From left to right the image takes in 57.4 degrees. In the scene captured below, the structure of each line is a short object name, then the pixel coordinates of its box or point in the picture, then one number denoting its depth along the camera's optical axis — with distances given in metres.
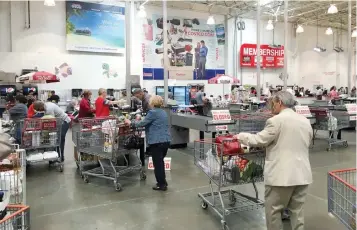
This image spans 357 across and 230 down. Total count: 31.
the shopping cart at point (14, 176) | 2.83
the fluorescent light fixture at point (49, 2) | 10.54
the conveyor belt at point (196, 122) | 6.54
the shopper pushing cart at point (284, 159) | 2.77
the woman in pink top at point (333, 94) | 14.28
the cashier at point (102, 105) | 6.71
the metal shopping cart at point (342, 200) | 2.31
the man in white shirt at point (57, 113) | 6.32
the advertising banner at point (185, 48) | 15.86
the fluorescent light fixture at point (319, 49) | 20.19
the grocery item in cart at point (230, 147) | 3.38
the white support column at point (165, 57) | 7.91
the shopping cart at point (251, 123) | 5.40
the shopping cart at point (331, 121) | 7.88
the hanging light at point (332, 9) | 11.45
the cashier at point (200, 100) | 7.40
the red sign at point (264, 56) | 18.23
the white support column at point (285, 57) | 8.77
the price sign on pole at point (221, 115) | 5.56
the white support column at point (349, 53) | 10.00
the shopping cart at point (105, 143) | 5.06
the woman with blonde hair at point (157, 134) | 4.66
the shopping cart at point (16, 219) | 1.93
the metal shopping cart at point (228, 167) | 3.47
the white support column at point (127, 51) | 7.48
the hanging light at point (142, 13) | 12.37
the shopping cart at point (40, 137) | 5.84
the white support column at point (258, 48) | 9.16
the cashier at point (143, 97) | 6.37
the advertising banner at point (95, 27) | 13.76
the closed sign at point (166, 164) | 5.75
